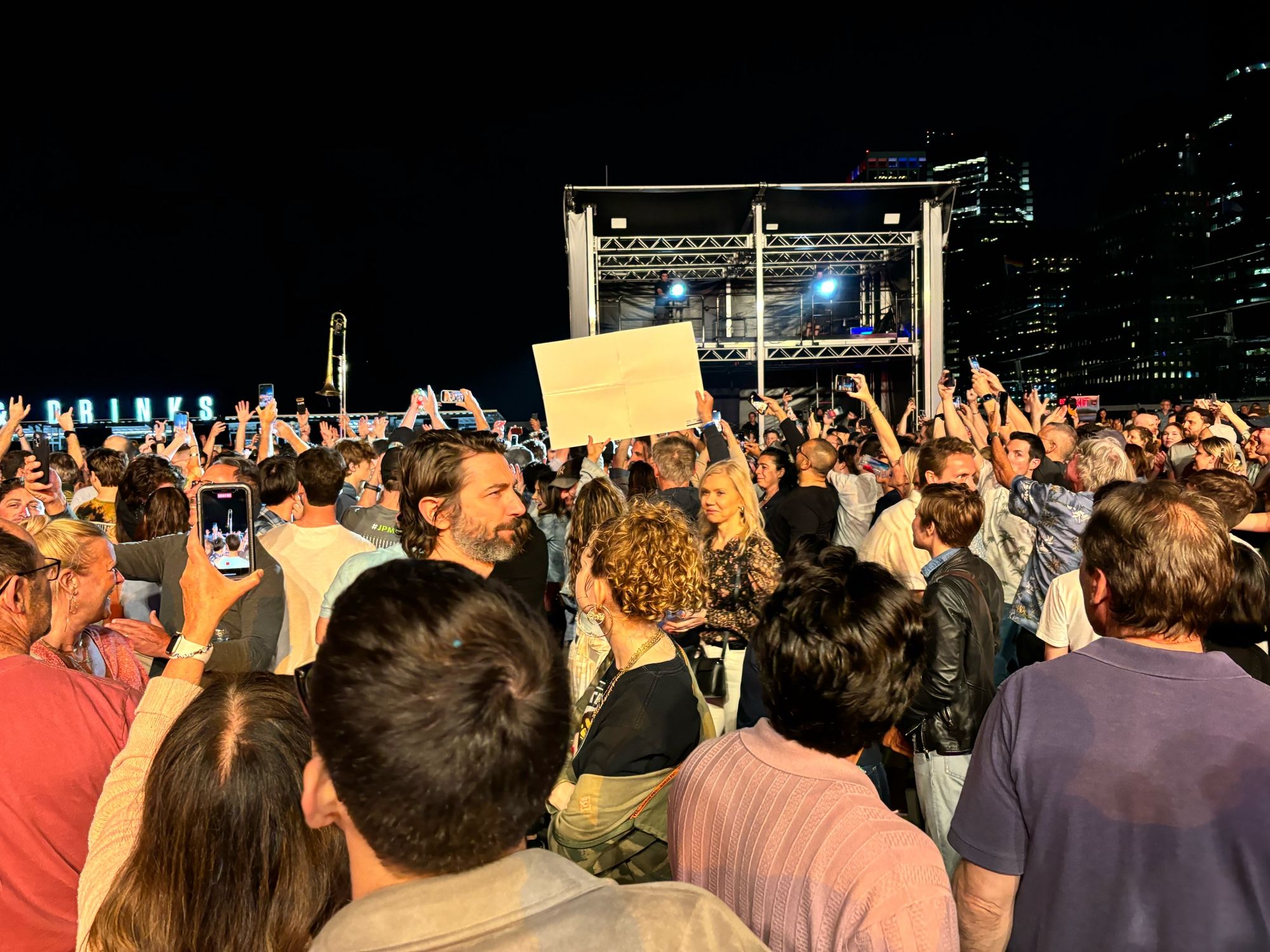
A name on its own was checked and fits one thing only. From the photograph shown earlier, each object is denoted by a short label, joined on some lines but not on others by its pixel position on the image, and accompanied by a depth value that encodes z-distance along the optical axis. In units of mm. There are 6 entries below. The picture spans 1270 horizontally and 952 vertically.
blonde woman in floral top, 4102
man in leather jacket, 3332
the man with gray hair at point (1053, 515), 4234
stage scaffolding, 17797
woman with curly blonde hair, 2436
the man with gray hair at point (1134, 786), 1710
